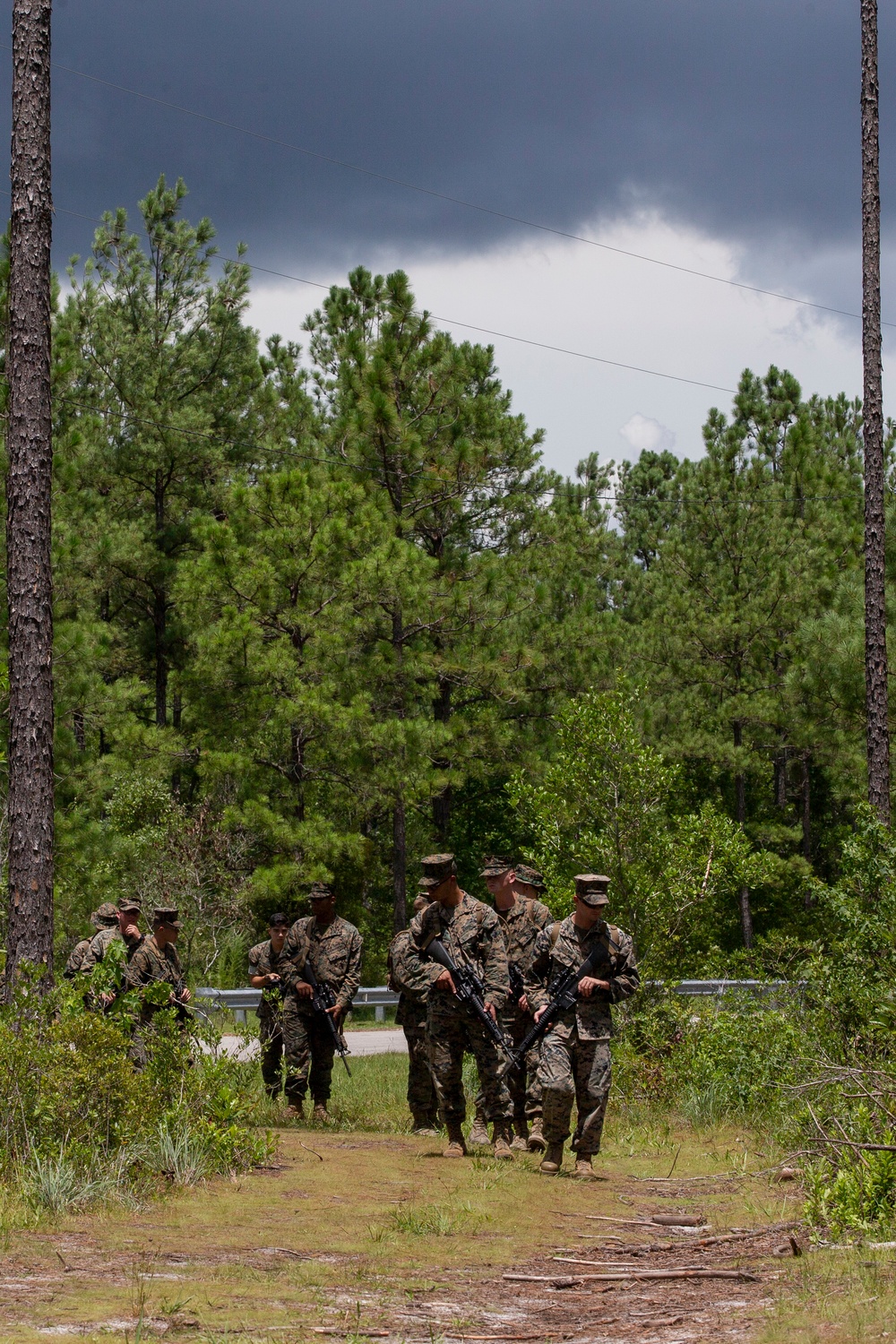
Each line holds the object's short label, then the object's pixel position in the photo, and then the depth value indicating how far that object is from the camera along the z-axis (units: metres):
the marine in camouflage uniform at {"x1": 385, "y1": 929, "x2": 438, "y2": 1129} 19.80
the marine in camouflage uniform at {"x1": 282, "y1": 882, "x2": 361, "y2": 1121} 21.95
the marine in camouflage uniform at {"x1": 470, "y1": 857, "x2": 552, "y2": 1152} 19.72
